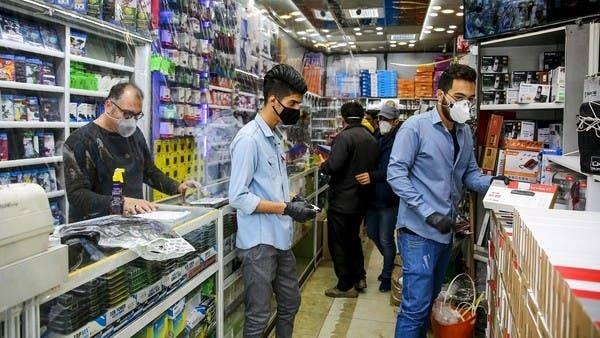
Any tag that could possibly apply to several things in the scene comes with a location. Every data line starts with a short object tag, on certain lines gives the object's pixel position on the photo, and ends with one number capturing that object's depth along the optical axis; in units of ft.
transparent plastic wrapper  5.00
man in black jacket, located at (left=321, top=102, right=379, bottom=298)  13.55
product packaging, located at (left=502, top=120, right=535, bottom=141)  10.82
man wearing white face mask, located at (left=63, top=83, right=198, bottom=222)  7.68
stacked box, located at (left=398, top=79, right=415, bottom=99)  32.17
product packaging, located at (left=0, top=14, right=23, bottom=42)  9.27
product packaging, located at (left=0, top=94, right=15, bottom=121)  9.52
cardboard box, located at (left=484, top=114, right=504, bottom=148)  11.34
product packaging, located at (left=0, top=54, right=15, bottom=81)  9.39
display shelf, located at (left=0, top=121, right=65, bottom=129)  9.39
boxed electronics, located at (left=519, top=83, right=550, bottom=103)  9.98
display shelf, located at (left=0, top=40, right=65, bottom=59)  9.13
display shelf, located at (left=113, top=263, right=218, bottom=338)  5.10
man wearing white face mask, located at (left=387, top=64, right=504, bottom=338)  8.20
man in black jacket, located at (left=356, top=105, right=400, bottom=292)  13.58
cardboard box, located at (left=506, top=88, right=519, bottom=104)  10.71
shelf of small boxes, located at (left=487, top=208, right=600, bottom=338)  2.35
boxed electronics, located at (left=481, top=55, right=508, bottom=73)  11.30
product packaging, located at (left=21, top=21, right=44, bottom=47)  9.87
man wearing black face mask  7.57
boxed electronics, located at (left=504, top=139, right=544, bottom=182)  10.26
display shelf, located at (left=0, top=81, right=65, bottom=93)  9.42
